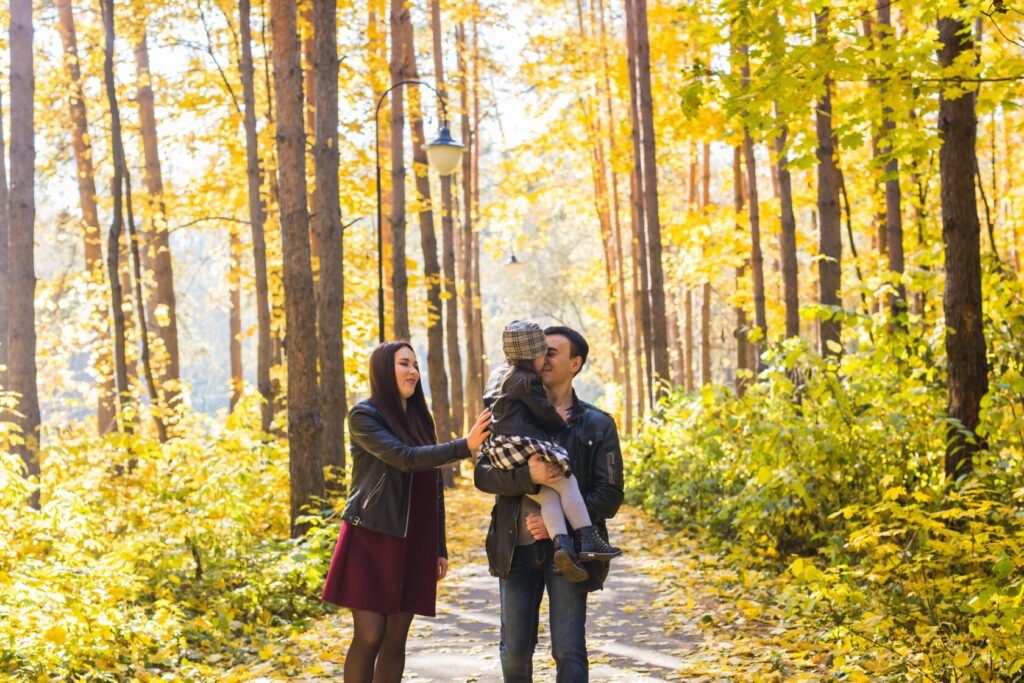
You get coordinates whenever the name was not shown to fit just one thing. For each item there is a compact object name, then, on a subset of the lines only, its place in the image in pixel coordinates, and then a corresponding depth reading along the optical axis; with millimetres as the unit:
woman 5031
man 4441
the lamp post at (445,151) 14164
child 4352
